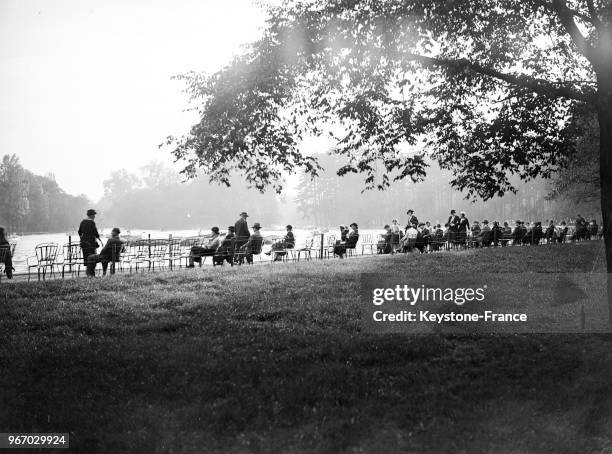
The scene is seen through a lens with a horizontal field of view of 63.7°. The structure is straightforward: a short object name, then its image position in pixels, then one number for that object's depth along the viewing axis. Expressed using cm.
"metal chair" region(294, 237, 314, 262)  2095
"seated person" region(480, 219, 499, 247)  2561
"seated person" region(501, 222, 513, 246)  2686
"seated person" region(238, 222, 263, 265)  1780
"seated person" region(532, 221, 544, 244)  2738
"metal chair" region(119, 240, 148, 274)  1725
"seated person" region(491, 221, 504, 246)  2620
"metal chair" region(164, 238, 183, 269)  1758
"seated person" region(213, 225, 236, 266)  1734
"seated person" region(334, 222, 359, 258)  2036
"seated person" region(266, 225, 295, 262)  1972
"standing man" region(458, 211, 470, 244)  2522
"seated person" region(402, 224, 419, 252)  2223
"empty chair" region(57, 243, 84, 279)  1485
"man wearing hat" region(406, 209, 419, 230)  2263
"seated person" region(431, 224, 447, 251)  2441
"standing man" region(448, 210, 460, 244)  2575
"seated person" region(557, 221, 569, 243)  3172
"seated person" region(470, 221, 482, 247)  2603
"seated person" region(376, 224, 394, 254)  2378
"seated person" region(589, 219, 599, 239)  3727
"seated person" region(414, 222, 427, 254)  2239
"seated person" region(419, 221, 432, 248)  2285
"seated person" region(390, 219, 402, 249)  2342
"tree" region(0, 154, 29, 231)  7844
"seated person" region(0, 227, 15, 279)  1426
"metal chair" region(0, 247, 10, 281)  1420
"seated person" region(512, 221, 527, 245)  2695
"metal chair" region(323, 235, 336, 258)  2314
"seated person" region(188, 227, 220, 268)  1736
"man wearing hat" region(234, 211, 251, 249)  1789
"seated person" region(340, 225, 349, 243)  2142
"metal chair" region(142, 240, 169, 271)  1731
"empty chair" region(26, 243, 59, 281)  1414
